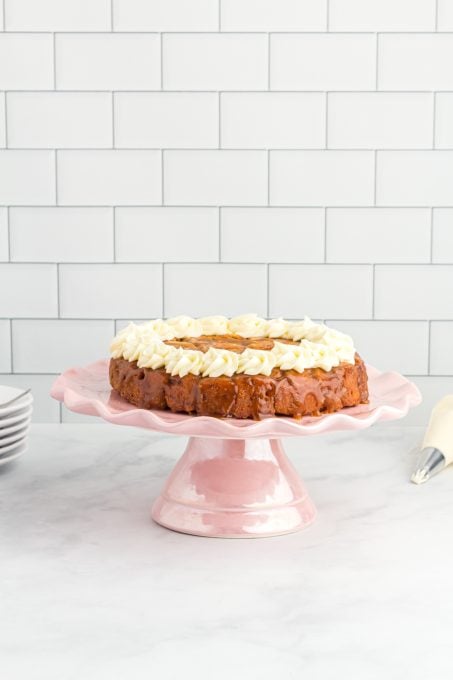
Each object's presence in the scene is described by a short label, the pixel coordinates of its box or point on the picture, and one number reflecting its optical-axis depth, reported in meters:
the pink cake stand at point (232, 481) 1.73
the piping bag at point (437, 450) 1.88
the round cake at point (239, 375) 1.70
